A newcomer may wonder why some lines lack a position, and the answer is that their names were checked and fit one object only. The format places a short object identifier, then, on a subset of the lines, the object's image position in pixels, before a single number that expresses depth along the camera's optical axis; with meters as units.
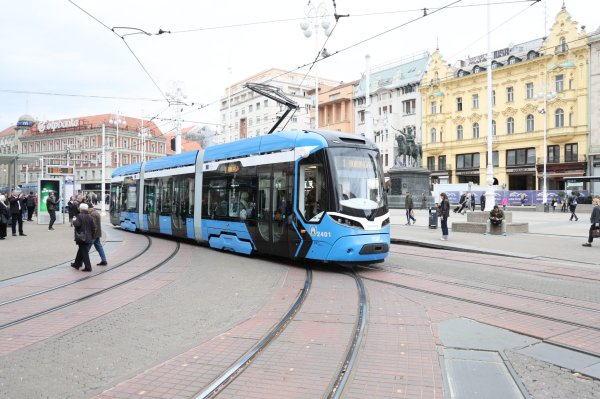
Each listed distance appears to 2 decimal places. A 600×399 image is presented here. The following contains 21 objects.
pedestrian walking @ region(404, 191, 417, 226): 23.70
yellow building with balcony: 51.44
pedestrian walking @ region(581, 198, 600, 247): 15.03
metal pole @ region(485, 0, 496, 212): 19.80
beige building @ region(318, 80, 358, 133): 75.50
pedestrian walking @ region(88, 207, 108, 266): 10.74
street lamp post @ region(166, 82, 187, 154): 31.39
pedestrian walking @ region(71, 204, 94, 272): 10.38
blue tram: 9.95
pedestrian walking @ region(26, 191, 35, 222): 26.84
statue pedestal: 37.41
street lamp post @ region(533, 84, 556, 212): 40.34
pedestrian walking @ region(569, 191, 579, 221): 27.20
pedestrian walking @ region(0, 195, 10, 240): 17.27
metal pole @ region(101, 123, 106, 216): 41.64
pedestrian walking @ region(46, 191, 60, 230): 22.29
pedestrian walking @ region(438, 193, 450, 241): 16.66
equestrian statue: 45.02
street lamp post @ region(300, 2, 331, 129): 23.78
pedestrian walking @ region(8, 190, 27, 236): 18.69
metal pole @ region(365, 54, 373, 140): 23.98
